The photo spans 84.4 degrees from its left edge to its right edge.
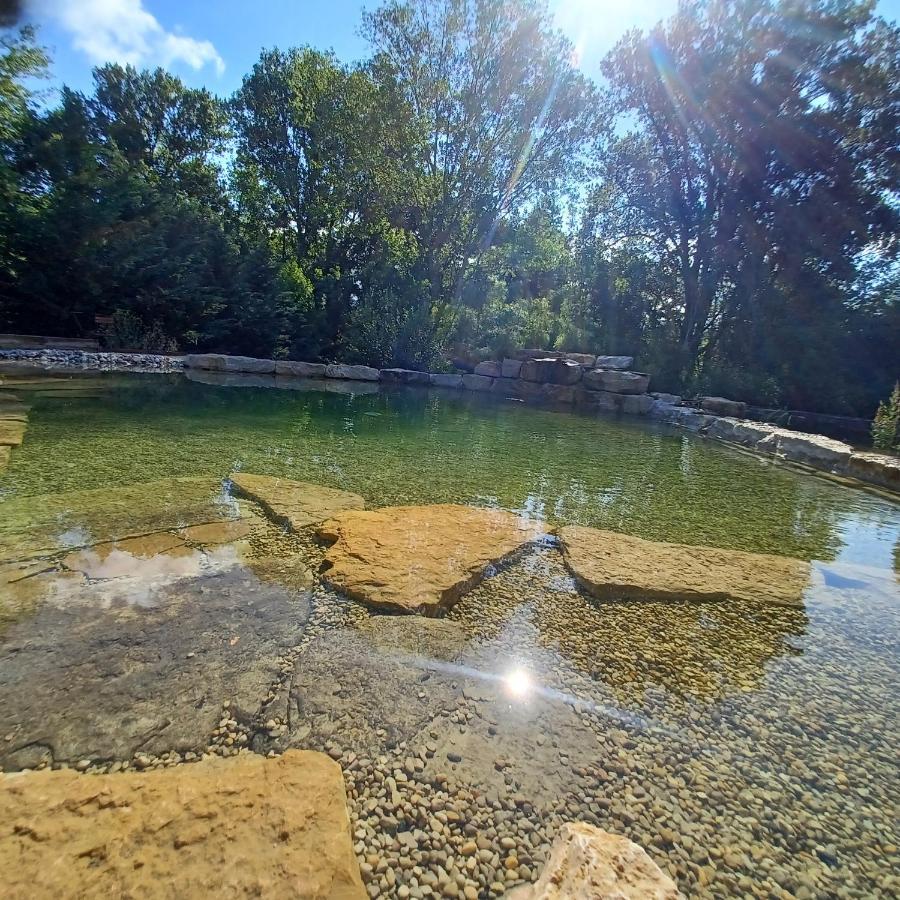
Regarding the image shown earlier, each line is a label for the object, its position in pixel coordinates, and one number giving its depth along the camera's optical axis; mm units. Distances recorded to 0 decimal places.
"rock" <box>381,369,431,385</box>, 10742
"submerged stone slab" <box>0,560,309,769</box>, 1122
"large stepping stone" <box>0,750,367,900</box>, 778
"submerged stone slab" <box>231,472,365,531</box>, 2504
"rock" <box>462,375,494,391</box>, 10531
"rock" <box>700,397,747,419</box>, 8641
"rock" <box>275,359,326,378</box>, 10219
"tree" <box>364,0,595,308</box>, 11305
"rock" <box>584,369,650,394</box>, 9180
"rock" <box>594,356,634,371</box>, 10000
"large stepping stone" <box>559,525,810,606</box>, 2004
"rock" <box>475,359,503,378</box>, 10906
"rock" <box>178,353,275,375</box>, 9492
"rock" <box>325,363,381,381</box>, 10508
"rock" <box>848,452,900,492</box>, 4395
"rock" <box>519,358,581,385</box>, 9711
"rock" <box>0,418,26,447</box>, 3391
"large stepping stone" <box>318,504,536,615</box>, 1817
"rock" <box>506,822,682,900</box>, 803
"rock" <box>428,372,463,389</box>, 10562
